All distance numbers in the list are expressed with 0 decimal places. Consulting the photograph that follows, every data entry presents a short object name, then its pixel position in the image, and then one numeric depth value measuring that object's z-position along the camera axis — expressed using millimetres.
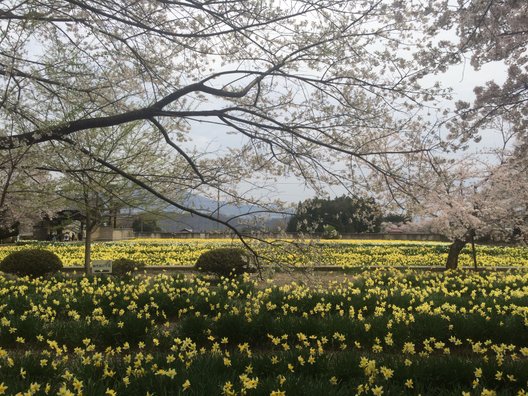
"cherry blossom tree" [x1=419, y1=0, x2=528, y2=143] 3725
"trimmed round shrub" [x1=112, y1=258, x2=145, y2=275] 12438
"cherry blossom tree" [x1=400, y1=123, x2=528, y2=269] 14184
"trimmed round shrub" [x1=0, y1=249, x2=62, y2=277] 11344
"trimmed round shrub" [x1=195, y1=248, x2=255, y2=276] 11711
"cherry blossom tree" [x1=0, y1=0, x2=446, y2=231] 4082
